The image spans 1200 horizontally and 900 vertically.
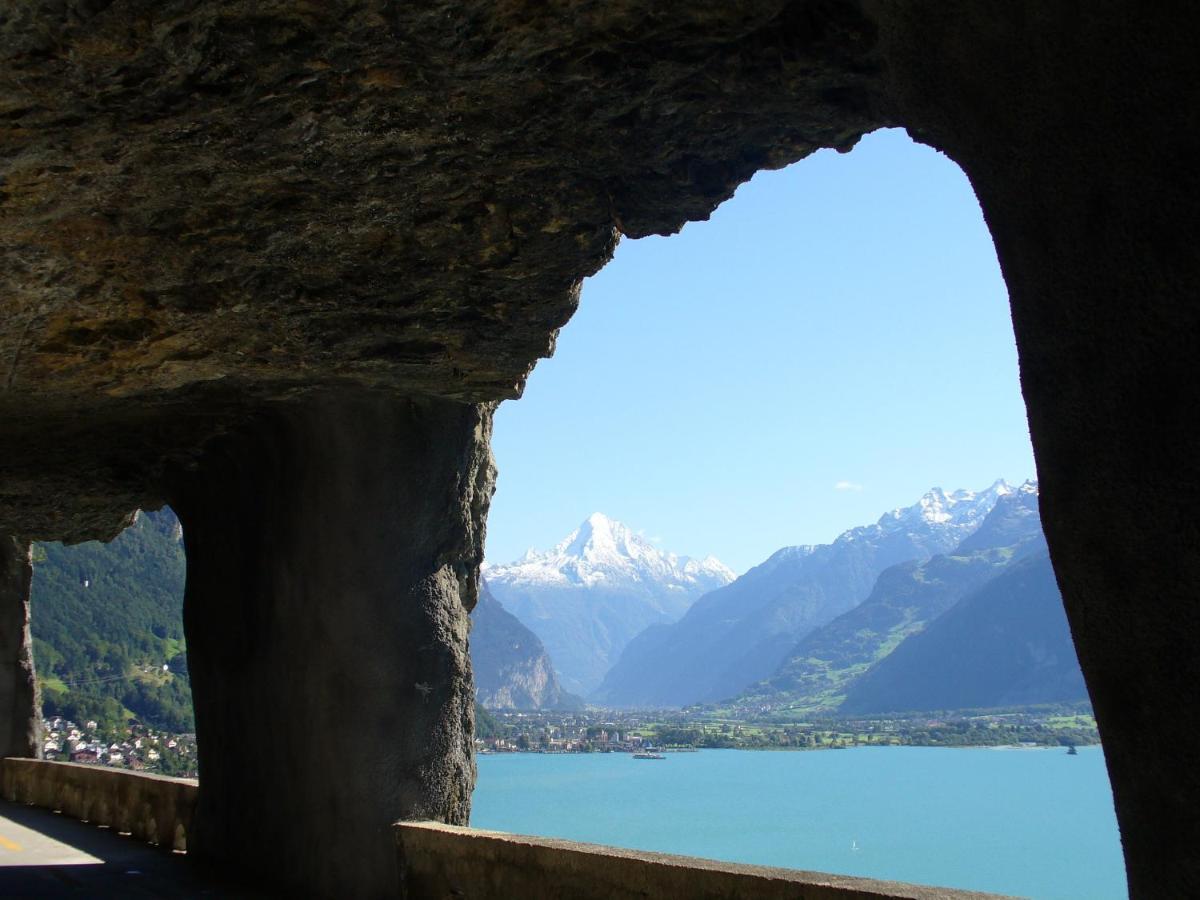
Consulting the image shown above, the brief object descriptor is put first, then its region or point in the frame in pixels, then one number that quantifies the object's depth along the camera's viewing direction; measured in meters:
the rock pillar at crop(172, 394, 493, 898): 8.45
